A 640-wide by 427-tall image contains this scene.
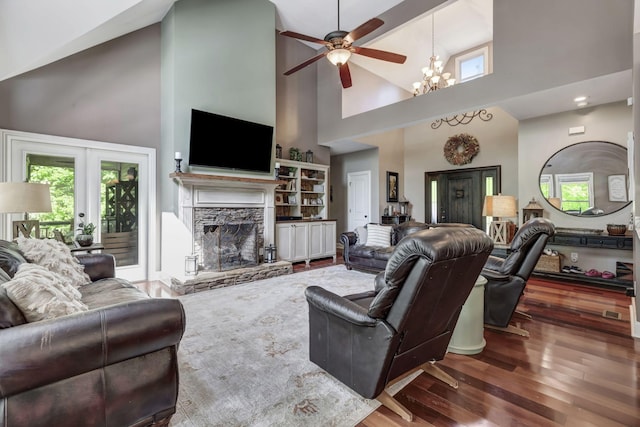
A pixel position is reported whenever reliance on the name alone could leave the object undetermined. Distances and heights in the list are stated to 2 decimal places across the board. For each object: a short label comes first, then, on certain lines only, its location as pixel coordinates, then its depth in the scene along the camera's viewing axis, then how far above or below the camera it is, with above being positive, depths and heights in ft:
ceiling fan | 10.92 +6.80
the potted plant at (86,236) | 11.87 -0.85
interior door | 25.34 +1.35
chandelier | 20.04 +9.53
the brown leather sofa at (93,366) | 3.78 -2.12
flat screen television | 14.73 +3.86
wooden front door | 22.70 +1.69
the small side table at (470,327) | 7.59 -2.98
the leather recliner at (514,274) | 8.66 -1.86
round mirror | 13.80 +1.68
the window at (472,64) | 24.67 +12.89
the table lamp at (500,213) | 15.51 +0.00
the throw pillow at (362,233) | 25.44 -1.67
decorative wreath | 23.13 +5.21
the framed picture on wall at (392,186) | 25.76 +2.42
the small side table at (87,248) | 11.44 -1.31
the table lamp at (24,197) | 9.00 +0.57
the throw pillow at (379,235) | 17.19 -1.29
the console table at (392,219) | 25.12 -0.47
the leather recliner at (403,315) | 4.71 -1.87
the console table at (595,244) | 12.77 -1.44
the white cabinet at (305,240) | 18.76 -1.77
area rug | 5.42 -3.67
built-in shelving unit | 20.87 +1.70
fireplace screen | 15.21 -1.74
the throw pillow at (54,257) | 7.45 -1.10
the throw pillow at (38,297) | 4.26 -1.25
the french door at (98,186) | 12.52 +1.42
